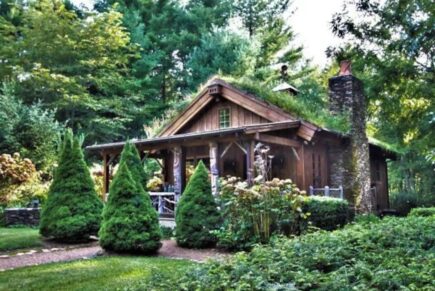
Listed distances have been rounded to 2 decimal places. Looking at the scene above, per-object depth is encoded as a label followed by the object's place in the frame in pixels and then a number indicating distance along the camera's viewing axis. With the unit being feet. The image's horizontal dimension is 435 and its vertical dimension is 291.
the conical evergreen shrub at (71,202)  33.81
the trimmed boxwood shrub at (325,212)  32.32
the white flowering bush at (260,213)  29.86
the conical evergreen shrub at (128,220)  28.27
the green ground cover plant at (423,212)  44.01
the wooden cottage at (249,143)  44.24
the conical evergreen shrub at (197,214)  31.30
